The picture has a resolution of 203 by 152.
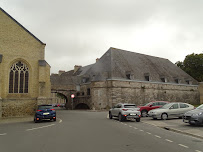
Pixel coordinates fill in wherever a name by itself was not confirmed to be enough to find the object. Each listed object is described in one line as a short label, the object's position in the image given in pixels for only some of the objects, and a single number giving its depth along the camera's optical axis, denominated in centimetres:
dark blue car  1479
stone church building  2178
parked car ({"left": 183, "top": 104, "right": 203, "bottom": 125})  1091
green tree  4702
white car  1458
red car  1862
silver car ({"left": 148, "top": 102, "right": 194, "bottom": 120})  1544
